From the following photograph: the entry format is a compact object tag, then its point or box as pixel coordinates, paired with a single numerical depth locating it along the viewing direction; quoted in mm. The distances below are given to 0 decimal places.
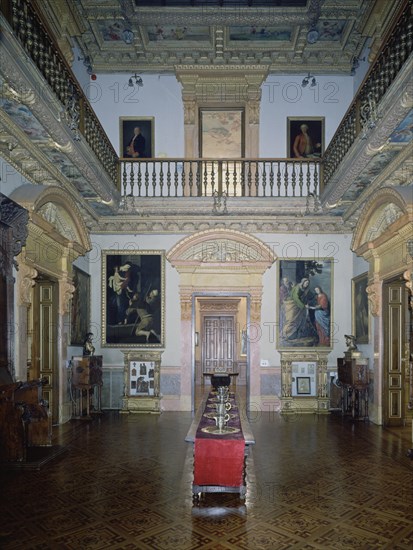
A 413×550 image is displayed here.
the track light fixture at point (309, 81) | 13553
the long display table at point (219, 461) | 5879
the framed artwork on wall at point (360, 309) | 11880
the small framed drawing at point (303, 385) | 12633
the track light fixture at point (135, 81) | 13531
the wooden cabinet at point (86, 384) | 11203
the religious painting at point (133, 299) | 12953
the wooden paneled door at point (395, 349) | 10766
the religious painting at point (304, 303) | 12906
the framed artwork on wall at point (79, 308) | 11703
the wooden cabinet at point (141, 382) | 12539
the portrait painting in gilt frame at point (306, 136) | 13812
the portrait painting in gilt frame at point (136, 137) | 13805
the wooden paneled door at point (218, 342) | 21031
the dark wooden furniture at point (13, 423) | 7016
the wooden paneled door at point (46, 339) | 10602
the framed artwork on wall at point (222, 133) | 14094
